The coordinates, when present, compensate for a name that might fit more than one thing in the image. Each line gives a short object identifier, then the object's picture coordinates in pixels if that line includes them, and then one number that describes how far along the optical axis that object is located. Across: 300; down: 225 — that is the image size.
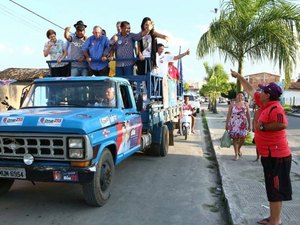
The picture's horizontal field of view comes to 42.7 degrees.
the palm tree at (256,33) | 11.56
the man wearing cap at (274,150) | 4.59
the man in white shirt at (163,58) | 10.28
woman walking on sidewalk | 9.48
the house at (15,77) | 14.04
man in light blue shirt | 8.30
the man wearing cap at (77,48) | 8.44
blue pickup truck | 5.18
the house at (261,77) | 105.57
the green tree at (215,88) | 35.22
